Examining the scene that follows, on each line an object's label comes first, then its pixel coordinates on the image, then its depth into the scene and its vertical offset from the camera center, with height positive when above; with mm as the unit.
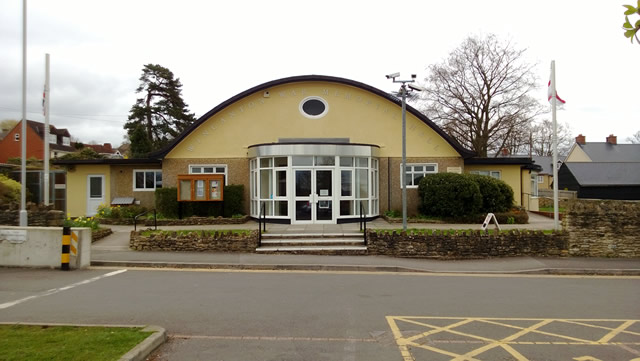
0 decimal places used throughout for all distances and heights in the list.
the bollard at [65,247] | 11039 -1296
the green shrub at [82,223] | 14830 -945
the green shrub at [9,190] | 16844 +255
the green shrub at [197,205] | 18641 -452
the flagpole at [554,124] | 14500 +2245
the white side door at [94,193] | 21406 +132
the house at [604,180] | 32500 +911
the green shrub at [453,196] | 17781 -138
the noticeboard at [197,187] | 18391 +319
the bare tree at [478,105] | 33938 +6977
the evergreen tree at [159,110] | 46094 +9112
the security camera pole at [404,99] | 14453 +3198
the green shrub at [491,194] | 18281 -76
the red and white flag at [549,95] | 14788 +3271
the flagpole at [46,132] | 15703 +2365
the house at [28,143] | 54594 +6847
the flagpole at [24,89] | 13320 +3375
